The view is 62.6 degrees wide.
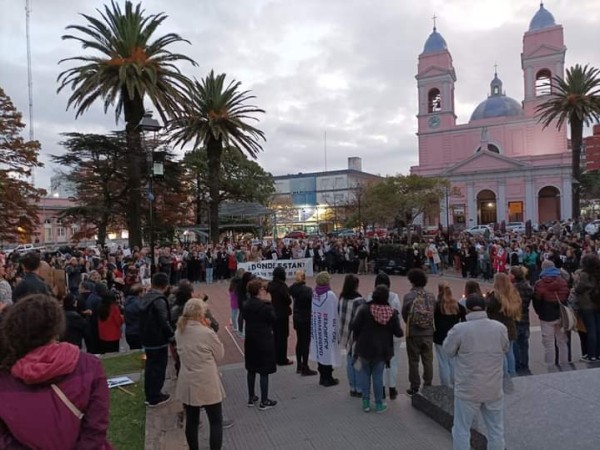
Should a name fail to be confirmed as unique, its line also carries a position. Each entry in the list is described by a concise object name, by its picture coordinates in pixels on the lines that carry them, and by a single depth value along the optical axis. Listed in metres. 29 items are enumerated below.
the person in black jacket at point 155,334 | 6.56
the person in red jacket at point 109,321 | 9.08
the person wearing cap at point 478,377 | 4.63
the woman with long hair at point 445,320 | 7.12
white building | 90.56
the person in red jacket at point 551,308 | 8.32
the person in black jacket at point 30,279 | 6.58
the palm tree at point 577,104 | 37.81
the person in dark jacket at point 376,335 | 6.43
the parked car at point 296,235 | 62.17
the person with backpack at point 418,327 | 7.00
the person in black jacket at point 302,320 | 8.44
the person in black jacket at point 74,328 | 7.41
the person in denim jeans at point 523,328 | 8.10
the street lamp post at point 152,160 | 12.11
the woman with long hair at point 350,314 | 7.28
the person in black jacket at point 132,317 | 8.39
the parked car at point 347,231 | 60.33
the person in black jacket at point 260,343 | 6.77
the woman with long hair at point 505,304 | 7.29
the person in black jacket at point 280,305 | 8.77
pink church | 65.44
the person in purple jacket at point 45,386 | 2.40
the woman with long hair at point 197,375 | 5.19
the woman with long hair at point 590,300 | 8.22
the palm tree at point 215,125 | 29.75
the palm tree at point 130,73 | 22.75
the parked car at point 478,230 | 43.03
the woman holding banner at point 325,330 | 7.70
